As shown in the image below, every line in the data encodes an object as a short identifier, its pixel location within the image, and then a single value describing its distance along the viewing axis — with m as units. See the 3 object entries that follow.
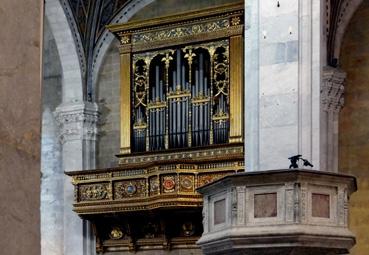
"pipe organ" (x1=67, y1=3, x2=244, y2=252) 21.78
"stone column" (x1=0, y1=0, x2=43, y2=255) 3.23
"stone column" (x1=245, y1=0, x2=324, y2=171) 14.58
